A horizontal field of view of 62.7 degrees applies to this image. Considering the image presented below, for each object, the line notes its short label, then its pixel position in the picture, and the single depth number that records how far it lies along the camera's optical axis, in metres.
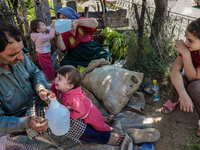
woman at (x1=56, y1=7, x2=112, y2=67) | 3.20
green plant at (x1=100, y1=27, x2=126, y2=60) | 4.03
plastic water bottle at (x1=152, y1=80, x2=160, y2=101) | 2.82
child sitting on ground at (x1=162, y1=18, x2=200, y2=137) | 1.93
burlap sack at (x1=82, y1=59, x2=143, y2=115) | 2.60
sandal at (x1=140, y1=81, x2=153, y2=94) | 2.98
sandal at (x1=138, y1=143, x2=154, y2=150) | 2.09
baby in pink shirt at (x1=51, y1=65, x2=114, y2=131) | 1.83
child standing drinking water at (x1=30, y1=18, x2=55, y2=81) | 3.32
